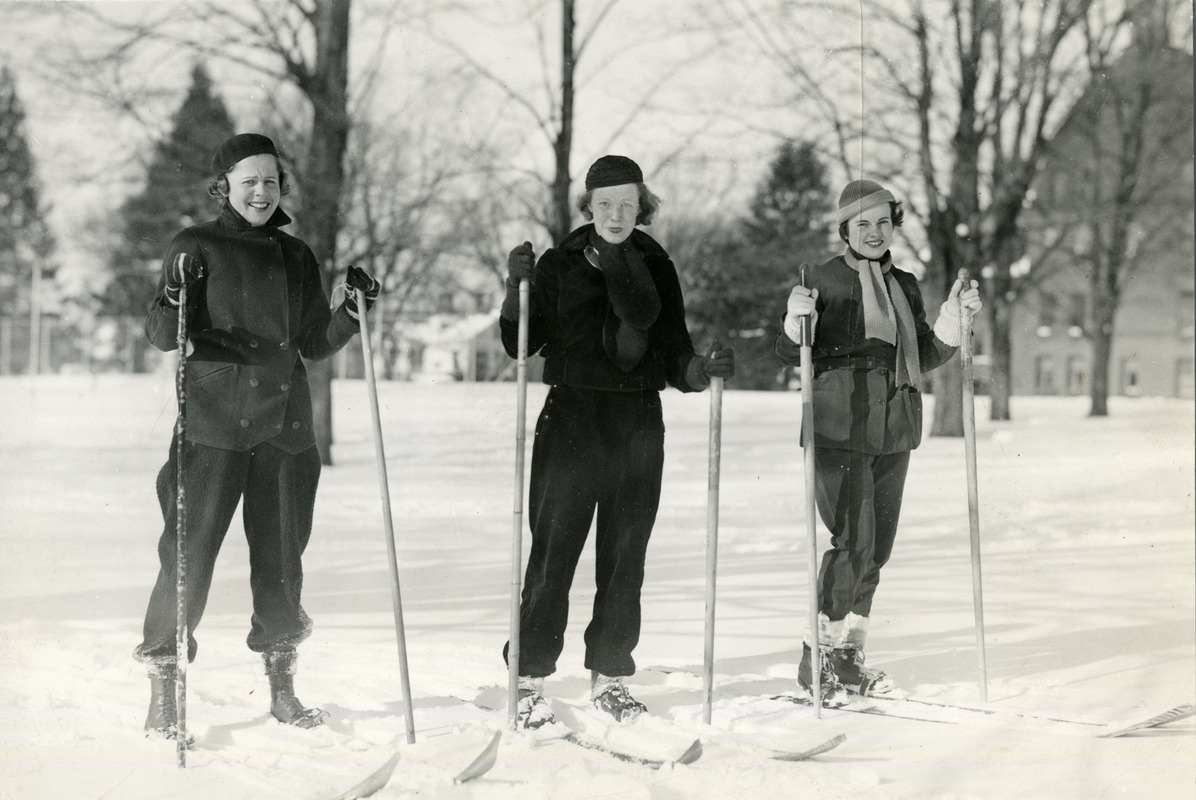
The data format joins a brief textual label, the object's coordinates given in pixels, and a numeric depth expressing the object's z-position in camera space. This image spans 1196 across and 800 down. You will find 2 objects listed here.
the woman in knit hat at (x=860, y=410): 3.79
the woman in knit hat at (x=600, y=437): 3.52
